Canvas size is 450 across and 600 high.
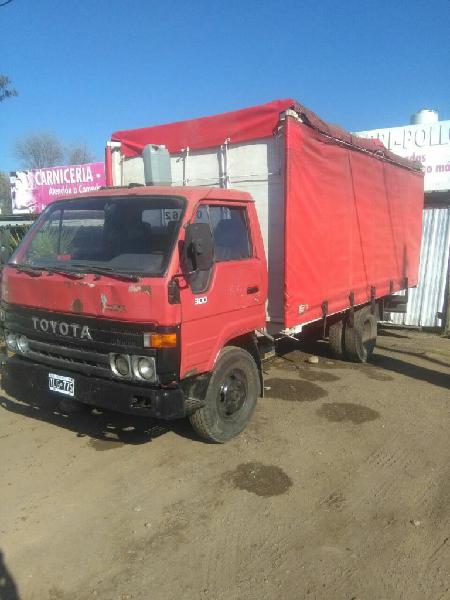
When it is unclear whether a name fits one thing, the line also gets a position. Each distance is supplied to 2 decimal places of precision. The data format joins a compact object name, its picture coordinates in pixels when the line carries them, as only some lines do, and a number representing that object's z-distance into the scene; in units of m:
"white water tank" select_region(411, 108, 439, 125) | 13.36
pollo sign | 11.94
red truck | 3.68
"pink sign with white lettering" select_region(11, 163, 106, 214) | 18.42
